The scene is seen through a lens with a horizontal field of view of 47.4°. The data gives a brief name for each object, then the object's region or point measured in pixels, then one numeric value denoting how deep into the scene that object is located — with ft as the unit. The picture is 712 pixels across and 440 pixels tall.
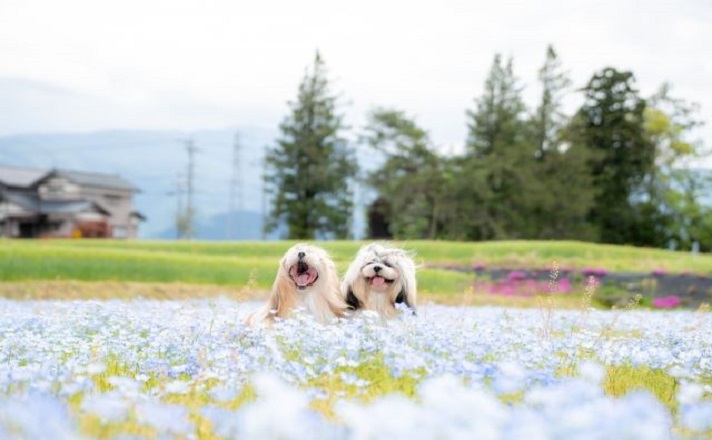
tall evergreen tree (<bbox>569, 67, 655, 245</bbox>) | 168.86
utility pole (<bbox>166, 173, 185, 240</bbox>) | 263.08
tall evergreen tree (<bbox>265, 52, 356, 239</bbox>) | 164.76
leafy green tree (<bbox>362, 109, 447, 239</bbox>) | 160.86
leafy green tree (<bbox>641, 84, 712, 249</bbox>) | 173.37
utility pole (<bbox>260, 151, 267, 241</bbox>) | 166.20
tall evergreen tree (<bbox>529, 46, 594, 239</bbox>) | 161.17
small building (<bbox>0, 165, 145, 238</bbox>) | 208.64
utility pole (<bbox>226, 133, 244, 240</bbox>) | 235.20
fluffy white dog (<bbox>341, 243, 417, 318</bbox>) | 26.18
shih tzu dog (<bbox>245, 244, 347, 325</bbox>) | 25.63
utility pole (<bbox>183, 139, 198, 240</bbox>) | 223.92
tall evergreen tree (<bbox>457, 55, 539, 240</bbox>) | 161.07
